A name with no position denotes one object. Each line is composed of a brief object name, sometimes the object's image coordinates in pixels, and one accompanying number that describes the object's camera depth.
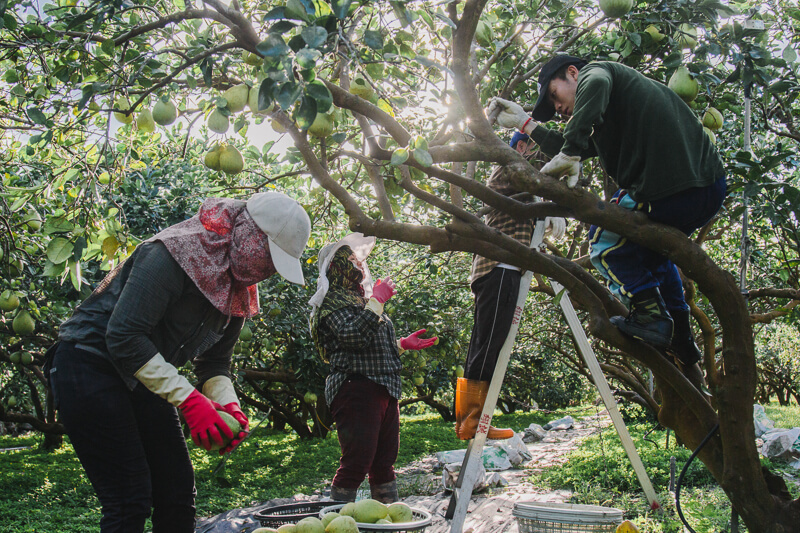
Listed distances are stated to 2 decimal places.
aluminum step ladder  2.93
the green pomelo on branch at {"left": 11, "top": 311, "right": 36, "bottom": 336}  3.74
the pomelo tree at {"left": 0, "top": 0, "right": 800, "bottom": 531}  1.86
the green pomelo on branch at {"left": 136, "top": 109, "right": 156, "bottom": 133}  2.89
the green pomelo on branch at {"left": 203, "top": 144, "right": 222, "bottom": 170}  2.83
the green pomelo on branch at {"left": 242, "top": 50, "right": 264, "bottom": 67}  2.51
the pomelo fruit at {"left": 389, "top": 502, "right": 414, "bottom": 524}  1.87
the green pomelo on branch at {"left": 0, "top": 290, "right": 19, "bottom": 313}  3.69
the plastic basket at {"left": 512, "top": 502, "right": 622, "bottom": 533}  2.74
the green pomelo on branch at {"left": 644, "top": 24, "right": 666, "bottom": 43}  2.97
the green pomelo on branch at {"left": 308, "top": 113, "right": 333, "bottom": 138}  2.44
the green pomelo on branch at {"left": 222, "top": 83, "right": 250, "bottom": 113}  2.44
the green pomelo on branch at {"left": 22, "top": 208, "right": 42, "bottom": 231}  3.36
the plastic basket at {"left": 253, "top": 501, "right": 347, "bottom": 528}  1.91
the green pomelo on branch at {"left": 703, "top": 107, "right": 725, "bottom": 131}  3.11
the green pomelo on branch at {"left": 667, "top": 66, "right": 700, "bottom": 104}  2.71
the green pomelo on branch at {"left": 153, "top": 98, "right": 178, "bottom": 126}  2.61
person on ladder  3.15
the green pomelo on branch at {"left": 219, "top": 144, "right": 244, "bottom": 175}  2.82
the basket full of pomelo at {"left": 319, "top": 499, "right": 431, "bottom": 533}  1.66
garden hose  2.04
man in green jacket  1.99
